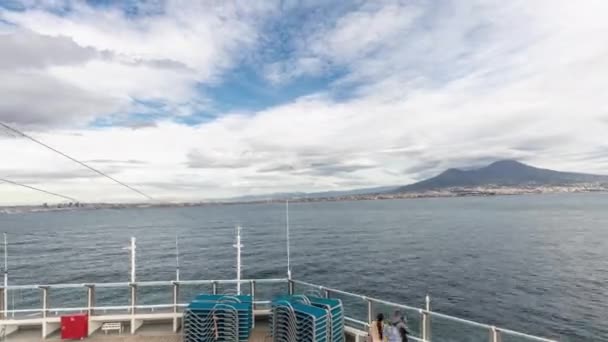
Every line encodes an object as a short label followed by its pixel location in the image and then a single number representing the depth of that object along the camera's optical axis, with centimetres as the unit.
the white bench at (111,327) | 884
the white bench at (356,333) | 779
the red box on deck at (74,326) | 827
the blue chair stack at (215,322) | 755
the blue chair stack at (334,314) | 739
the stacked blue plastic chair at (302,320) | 691
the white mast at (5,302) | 862
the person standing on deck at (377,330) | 727
